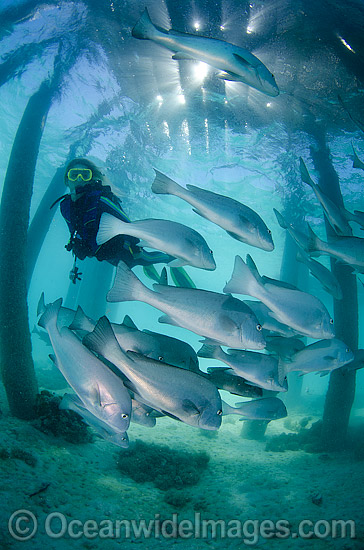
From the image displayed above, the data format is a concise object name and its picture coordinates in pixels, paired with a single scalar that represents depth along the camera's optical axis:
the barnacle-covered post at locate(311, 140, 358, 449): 8.83
